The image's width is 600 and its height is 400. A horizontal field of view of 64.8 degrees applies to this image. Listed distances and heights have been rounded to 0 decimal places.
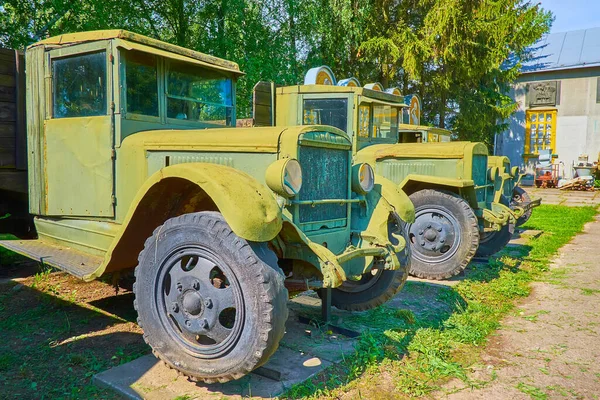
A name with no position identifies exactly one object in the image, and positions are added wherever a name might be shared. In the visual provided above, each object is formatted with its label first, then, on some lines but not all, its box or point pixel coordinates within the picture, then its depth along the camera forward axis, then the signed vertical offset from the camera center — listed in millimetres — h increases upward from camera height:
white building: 20797 +2209
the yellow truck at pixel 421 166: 5488 -128
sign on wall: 21594 +2971
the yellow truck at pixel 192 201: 2498 -333
